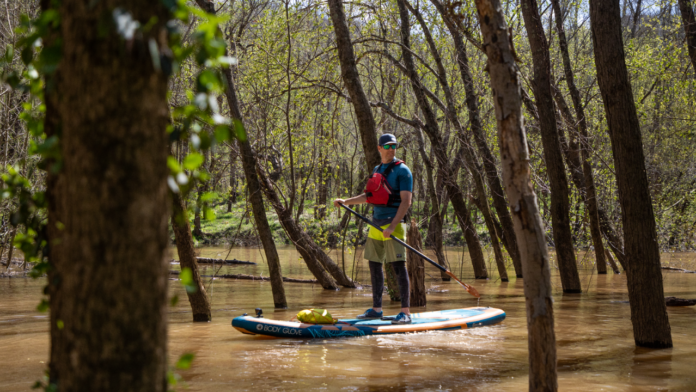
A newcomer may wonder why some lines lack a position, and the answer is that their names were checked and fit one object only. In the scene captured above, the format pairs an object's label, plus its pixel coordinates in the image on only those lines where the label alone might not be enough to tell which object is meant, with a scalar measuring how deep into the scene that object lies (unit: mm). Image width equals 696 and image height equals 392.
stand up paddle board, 6172
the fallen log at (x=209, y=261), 17094
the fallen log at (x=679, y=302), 8789
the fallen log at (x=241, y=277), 14250
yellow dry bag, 6305
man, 6559
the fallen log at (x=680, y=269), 15605
